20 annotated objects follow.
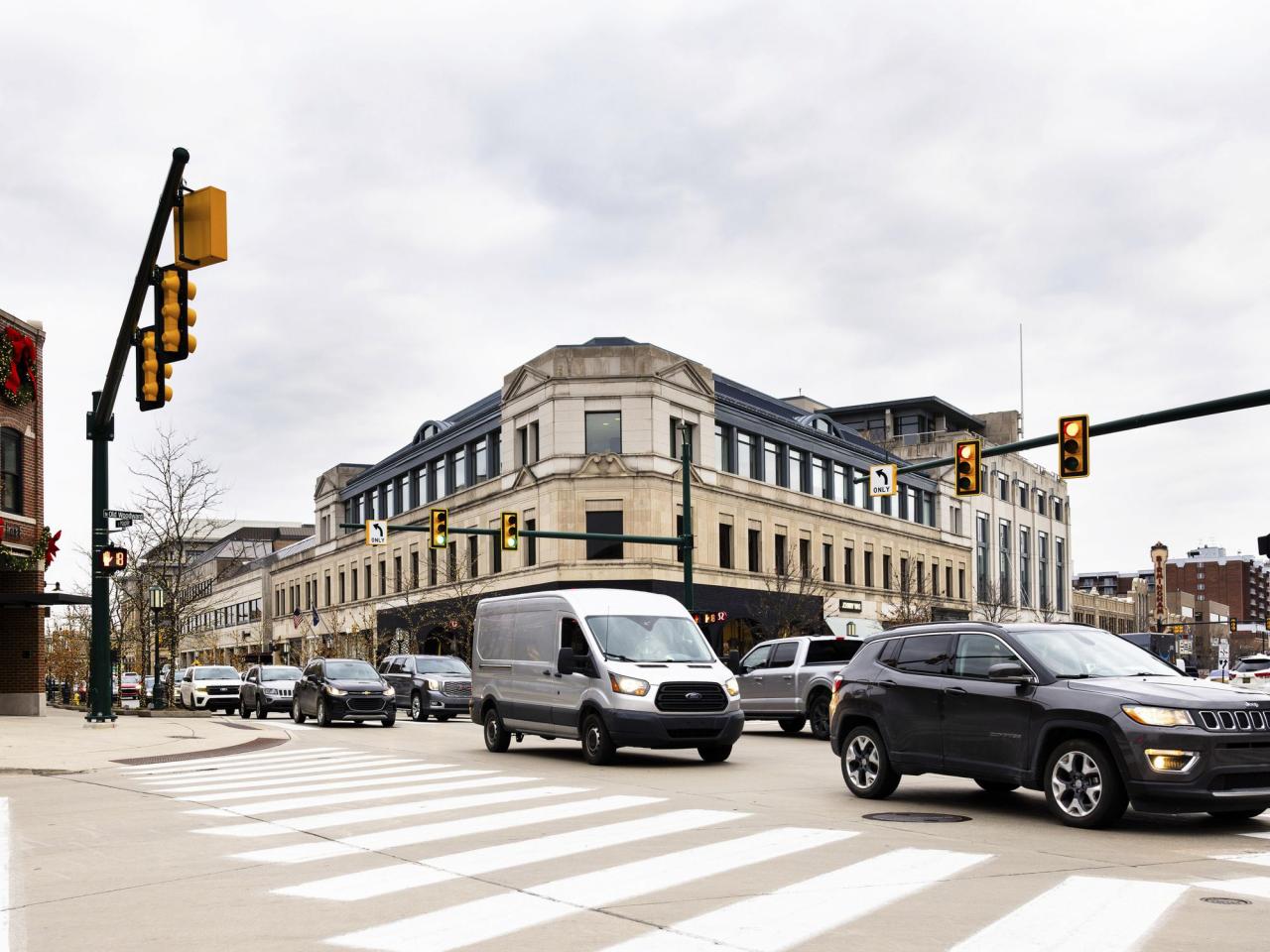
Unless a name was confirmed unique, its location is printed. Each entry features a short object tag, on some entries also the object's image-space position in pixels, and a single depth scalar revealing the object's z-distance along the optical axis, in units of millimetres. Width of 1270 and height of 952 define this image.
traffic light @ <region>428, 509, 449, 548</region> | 34094
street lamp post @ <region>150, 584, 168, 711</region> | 36062
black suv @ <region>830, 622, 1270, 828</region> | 10188
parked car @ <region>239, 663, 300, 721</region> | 36906
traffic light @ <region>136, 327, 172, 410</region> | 16359
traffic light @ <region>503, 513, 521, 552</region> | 33094
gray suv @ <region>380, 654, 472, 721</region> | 33531
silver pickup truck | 23172
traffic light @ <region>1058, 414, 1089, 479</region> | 21578
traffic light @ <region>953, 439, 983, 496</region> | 24391
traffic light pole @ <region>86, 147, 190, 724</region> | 21703
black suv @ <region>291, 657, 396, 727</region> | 30000
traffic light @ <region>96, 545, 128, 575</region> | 24797
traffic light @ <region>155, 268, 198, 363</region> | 15812
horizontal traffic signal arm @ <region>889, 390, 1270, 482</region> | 18719
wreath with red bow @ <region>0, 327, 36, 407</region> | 34031
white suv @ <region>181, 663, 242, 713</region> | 40875
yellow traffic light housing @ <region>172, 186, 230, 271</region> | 14391
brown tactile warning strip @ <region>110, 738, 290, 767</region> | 19484
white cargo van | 17344
